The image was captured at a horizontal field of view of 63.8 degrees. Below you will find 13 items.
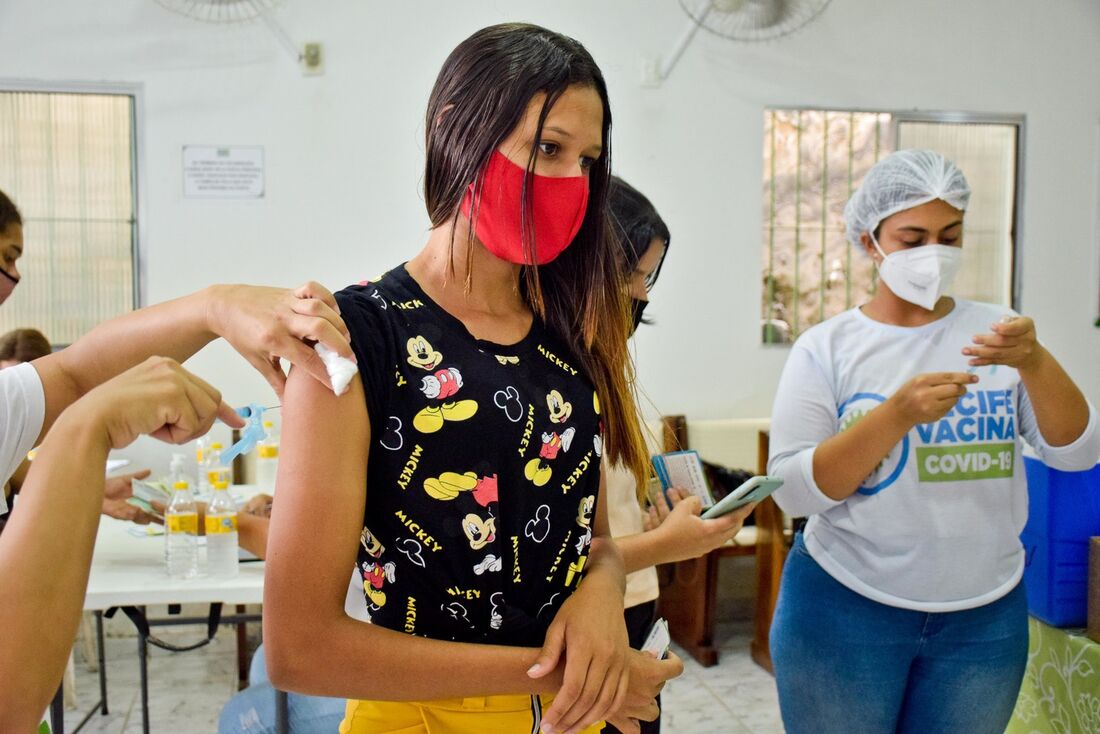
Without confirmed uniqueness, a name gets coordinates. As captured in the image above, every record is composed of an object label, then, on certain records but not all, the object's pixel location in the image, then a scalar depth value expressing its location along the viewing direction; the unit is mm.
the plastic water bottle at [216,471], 2515
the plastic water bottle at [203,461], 2717
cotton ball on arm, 833
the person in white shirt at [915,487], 1543
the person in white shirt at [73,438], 699
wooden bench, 3531
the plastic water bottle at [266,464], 3449
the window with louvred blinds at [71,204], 3961
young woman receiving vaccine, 904
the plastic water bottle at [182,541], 2203
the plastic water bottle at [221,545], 2217
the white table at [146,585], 2092
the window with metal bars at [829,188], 4449
